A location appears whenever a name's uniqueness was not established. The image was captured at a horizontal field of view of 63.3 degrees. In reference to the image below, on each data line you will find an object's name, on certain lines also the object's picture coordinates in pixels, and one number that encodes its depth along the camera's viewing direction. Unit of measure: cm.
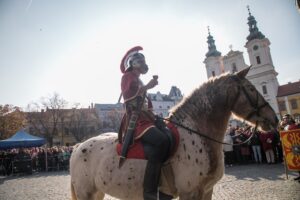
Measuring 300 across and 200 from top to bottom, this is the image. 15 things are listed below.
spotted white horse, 371
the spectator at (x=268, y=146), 1426
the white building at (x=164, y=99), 10881
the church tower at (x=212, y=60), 7869
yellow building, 6781
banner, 854
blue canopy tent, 2178
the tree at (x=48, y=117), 6363
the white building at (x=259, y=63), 6838
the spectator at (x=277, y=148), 1450
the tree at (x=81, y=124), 7119
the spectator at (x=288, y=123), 1002
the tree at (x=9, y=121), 5562
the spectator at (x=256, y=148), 1519
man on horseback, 370
